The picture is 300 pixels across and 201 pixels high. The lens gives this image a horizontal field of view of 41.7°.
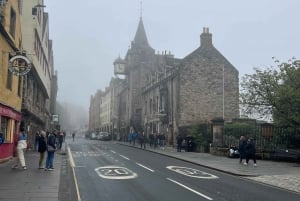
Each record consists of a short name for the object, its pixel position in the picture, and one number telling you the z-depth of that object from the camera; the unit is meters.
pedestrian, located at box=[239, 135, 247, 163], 23.14
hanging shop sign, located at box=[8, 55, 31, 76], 18.06
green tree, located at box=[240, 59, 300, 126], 23.84
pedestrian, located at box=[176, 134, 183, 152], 34.72
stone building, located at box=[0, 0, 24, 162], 18.59
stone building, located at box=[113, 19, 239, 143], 44.19
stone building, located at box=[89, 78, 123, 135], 92.69
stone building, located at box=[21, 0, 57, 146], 28.92
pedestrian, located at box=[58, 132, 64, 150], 34.47
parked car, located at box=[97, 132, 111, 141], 74.44
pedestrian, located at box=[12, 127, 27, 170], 15.92
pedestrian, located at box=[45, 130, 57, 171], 16.31
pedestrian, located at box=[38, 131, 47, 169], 16.64
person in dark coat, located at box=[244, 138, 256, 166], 22.15
